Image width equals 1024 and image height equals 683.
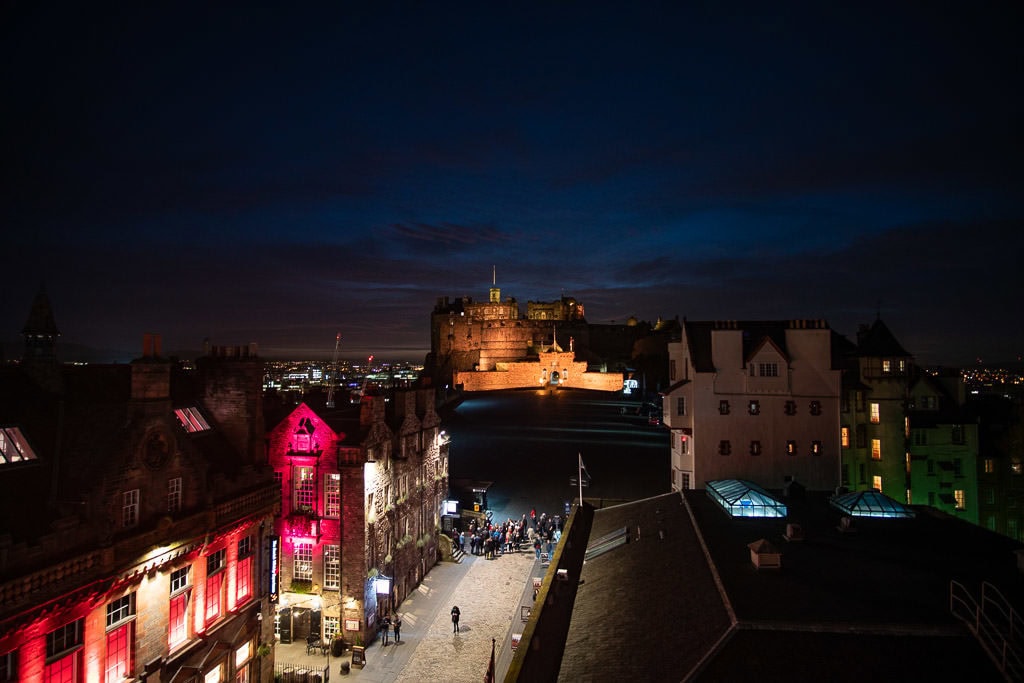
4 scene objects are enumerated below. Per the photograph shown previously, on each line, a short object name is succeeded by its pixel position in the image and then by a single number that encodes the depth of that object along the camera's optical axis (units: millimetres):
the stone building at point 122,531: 13117
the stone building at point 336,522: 26172
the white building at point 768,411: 34438
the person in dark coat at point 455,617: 26250
